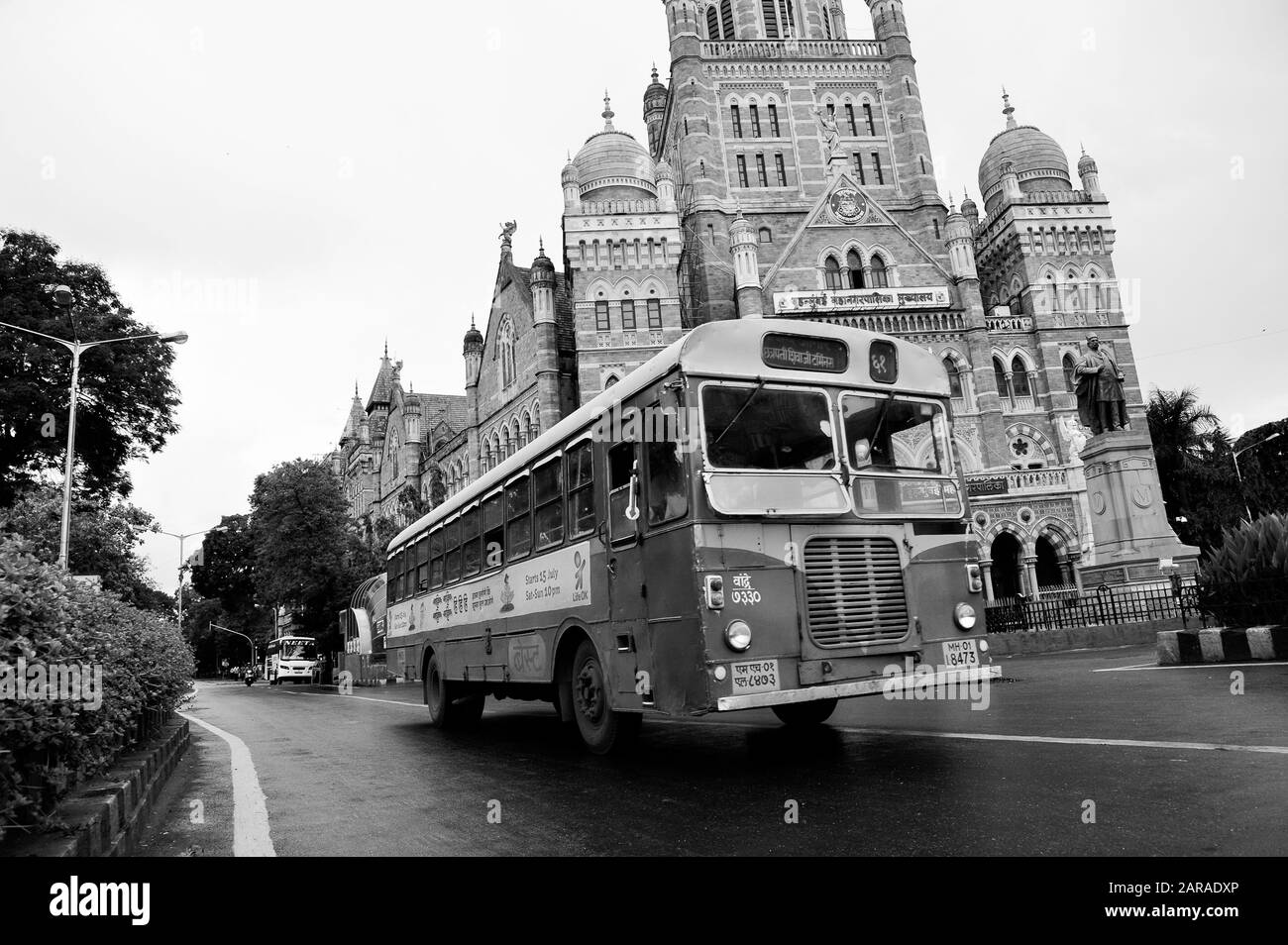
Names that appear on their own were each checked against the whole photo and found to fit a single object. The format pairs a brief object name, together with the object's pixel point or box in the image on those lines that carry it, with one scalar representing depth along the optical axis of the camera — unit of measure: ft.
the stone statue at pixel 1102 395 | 61.41
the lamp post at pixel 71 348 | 64.15
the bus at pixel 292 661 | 136.15
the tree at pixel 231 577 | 232.94
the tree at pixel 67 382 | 101.19
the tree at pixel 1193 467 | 139.74
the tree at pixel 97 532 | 106.32
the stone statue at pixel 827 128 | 148.46
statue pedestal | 57.98
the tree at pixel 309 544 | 132.76
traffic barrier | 33.06
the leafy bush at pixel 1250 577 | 34.45
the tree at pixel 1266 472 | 141.90
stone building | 123.54
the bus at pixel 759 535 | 19.85
